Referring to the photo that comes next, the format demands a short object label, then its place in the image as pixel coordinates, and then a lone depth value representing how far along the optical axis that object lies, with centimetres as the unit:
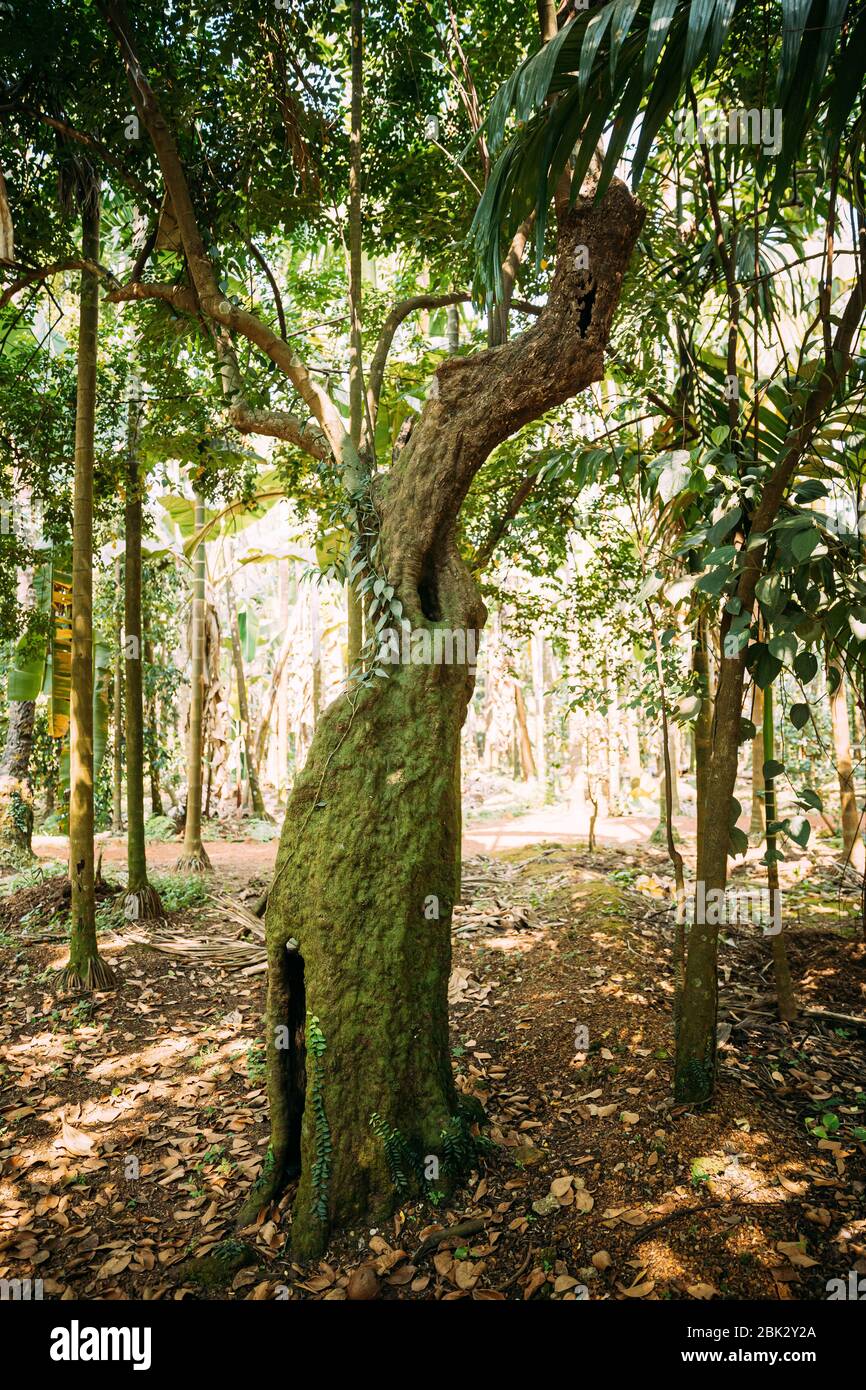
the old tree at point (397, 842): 329
